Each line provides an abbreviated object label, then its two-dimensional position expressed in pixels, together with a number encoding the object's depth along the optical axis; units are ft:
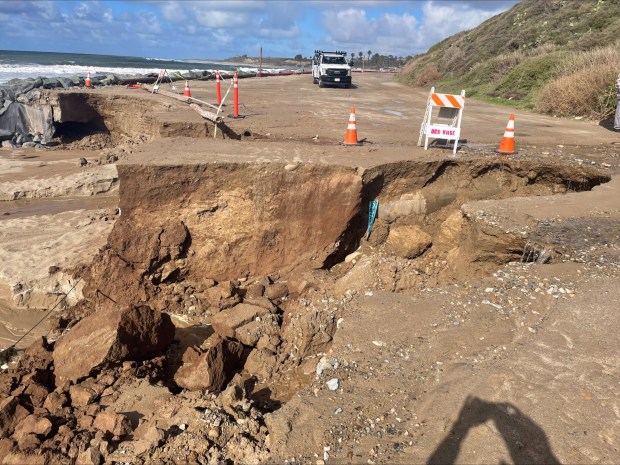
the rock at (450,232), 22.31
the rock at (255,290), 21.12
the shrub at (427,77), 98.32
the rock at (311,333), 16.47
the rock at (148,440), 10.66
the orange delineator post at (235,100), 36.42
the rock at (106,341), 15.03
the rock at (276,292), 20.99
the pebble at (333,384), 11.74
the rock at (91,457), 10.79
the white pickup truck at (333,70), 80.53
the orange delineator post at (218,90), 44.84
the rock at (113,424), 11.68
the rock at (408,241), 22.82
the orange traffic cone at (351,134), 26.78
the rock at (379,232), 23.06
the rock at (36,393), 14.01
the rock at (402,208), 22.95
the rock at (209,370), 14.53
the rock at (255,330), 17.76
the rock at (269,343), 16.87
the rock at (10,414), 12.72
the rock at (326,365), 12.68
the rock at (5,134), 48.52
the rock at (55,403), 13.52
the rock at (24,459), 11.24
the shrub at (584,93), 40.83
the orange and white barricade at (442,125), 25.59
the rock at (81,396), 13.87
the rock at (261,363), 16.01
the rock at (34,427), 12.00
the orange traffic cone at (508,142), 25.99
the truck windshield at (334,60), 84.64
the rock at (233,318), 18.42
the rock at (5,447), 11.75
